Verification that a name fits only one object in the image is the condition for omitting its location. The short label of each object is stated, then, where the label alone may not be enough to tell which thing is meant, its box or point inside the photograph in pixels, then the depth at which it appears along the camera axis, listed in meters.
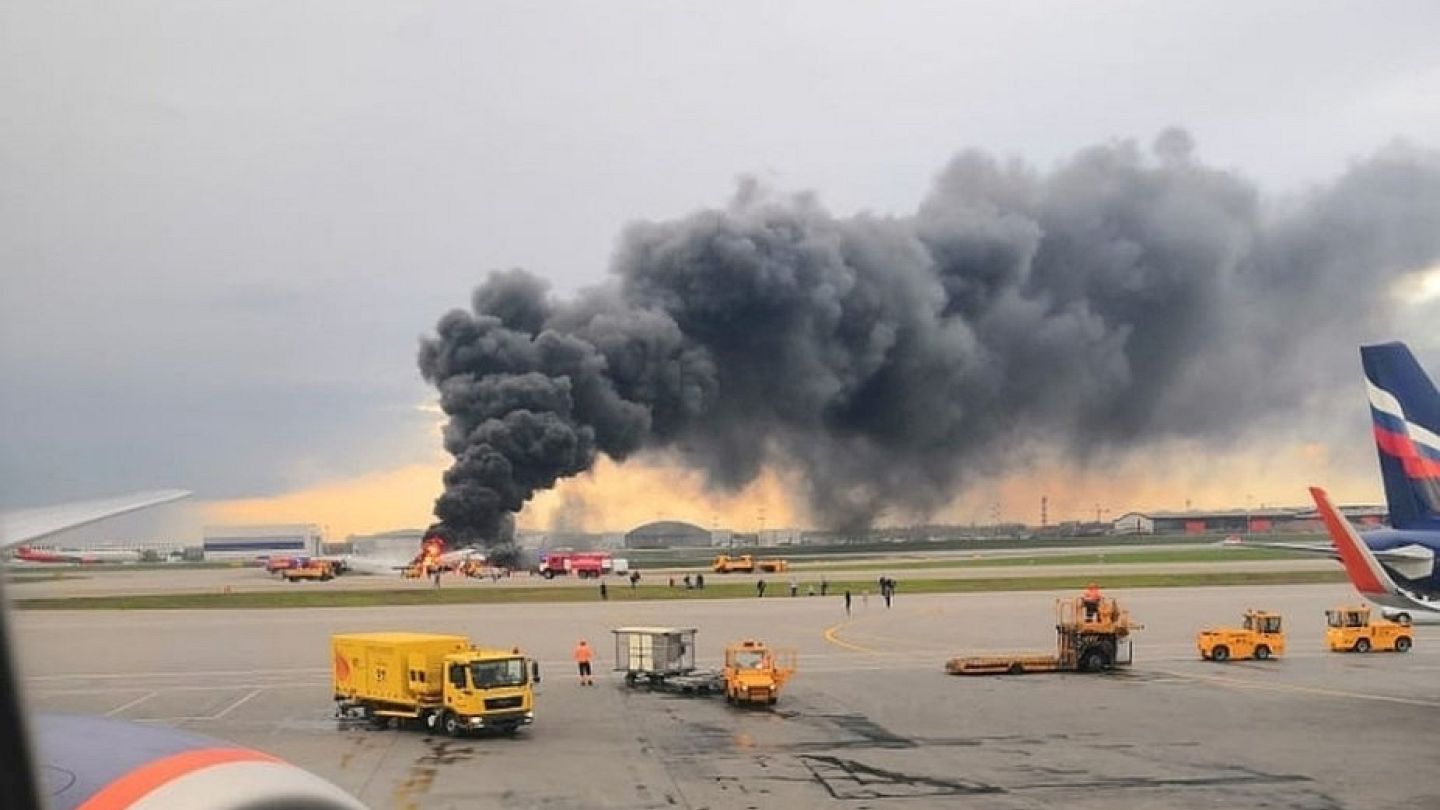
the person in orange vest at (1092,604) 43.62
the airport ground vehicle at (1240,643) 44.72
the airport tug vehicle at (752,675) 34.19
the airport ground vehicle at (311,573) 101.62
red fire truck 105.19
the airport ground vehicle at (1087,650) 41.91
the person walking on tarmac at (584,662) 39.50
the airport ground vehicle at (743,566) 106.94
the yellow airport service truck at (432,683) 30.00
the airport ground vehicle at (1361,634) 46.97
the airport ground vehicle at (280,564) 109.94
